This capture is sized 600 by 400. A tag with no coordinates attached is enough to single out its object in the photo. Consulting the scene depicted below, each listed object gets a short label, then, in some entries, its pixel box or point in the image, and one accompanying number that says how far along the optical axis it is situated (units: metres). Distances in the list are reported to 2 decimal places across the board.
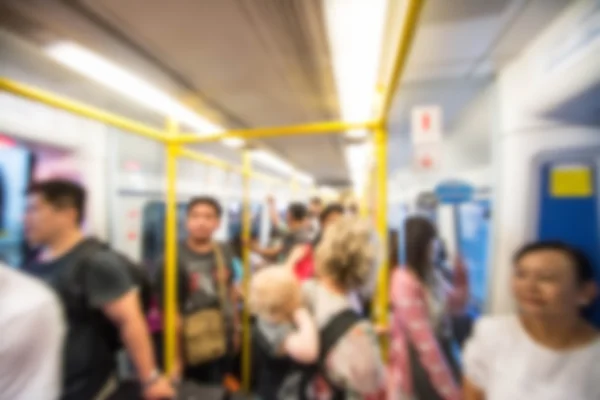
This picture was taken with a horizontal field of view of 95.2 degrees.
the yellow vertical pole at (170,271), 1.73
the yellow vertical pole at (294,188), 5.57
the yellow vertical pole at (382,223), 1.44
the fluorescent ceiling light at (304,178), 7.38
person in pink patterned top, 1.35
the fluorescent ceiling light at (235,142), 3.22
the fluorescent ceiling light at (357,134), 3.06
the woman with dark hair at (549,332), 0.53
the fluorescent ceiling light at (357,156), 4.02
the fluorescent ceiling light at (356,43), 1.23
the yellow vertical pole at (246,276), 2.63
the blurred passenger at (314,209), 4.16
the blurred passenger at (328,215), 2.30
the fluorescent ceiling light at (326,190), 9.16
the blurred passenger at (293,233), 2.77
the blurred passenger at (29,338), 0.99
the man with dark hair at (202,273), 1.85
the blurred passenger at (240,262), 2.47
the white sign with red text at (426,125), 0.95
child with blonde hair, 1.07
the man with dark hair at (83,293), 1.28
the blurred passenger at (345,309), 0.99
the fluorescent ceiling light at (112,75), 1.32
